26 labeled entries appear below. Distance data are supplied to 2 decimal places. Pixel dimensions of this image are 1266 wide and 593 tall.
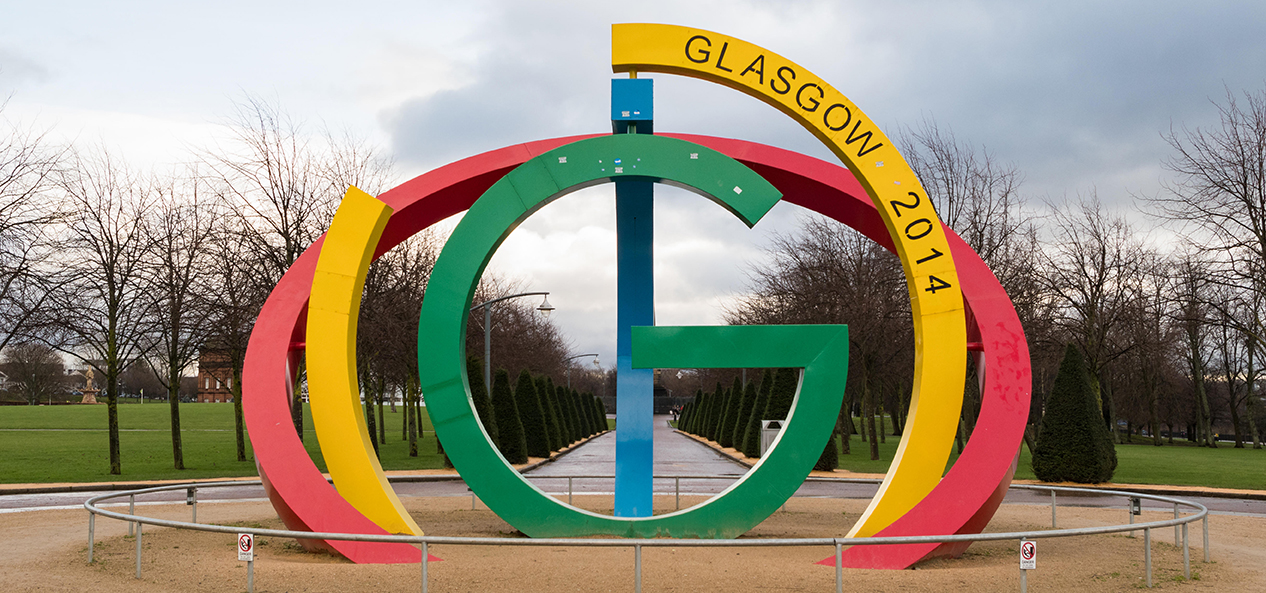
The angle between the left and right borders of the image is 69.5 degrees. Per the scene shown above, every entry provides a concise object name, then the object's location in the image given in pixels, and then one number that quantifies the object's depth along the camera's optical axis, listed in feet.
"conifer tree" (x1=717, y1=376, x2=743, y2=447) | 136.87
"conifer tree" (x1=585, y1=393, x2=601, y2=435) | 191.72
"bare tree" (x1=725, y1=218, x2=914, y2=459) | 104.58
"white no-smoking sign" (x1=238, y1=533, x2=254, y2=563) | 28.12
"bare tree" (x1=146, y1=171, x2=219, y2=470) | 89.71
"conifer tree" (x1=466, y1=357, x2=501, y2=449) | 96.37
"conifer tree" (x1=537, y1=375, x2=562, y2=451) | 122.53
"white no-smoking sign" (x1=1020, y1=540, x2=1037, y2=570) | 27.07
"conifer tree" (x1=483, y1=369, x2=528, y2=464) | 99.14
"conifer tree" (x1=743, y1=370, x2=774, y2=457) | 111.86
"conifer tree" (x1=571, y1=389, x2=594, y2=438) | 169.99
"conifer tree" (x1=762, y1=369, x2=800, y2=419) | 103.91
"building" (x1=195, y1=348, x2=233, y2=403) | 445.37
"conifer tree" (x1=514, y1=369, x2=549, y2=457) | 111.96
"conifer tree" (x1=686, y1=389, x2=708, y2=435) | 197.36
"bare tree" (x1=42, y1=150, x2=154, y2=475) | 84.43
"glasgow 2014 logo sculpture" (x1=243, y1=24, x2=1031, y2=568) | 35.09
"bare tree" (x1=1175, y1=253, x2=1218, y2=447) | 172.97
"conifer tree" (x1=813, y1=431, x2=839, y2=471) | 93.56
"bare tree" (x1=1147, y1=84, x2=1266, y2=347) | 84.64
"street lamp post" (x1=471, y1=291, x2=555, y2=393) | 99.76
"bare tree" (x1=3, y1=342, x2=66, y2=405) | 280.92
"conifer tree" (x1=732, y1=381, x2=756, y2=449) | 124.57
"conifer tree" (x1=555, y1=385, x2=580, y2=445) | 150.38
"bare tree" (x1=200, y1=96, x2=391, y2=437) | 86.63
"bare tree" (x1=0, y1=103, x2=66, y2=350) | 76.33
